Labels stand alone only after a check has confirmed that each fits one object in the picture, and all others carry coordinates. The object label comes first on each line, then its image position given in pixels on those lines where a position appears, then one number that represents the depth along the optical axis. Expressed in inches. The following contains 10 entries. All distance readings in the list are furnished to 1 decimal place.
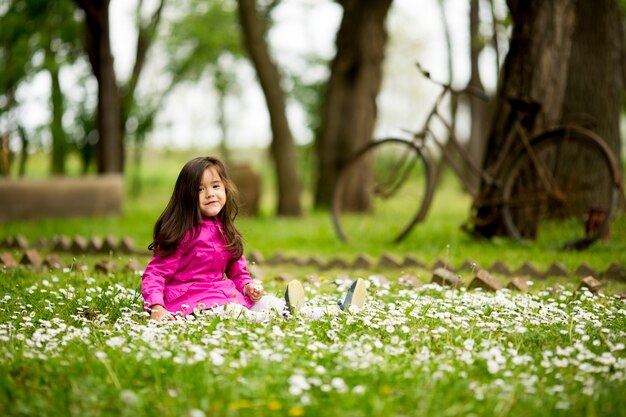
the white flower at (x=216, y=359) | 109.6
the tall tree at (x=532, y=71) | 292.8
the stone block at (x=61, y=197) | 445.7
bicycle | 278.7
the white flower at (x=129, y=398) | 99.3
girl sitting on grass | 160.1
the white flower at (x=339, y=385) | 103.9
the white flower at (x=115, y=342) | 124.0
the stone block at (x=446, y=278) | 203.2
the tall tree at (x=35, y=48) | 606.2
